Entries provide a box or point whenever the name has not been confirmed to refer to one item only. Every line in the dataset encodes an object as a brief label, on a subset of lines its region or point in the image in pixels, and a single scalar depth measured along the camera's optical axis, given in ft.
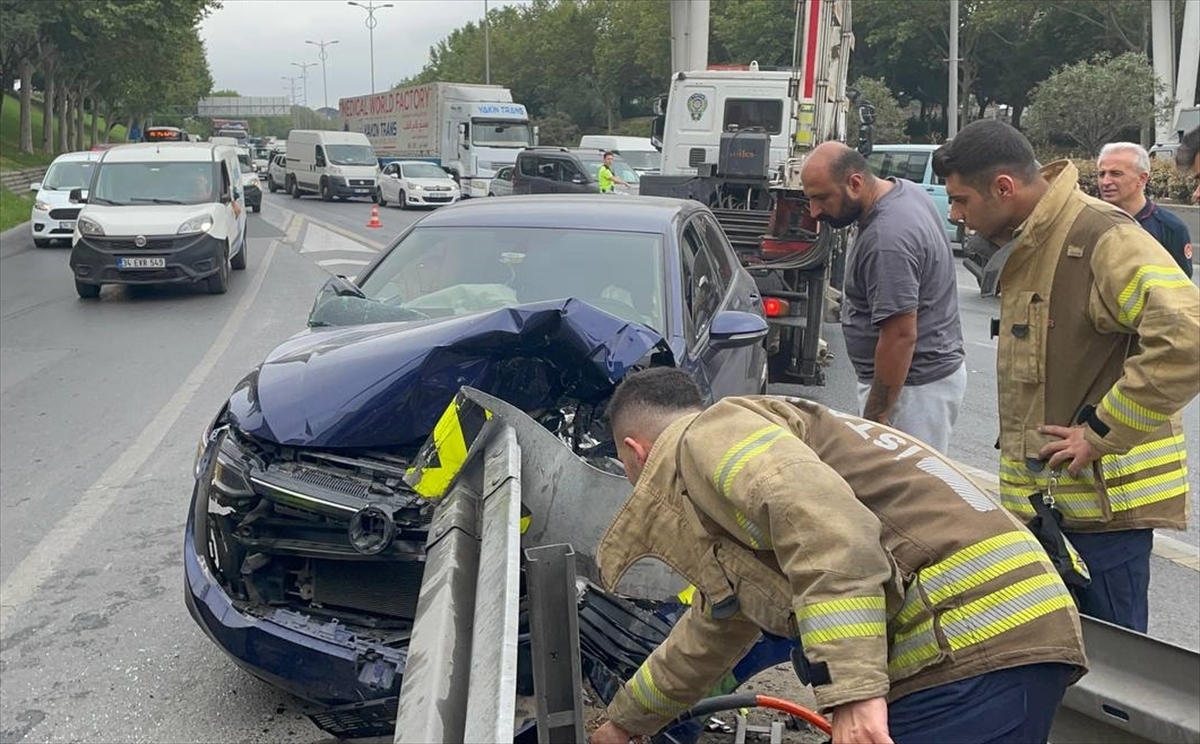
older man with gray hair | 16.88
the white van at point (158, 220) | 43.68
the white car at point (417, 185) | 100.78
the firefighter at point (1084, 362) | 9.03
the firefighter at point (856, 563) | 5.90
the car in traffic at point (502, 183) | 87.56
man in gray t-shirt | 13.46
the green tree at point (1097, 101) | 90.02
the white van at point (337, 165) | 115.03
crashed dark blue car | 11.08
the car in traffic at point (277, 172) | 132.57
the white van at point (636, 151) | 100.14
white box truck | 111.86
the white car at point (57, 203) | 66.28
